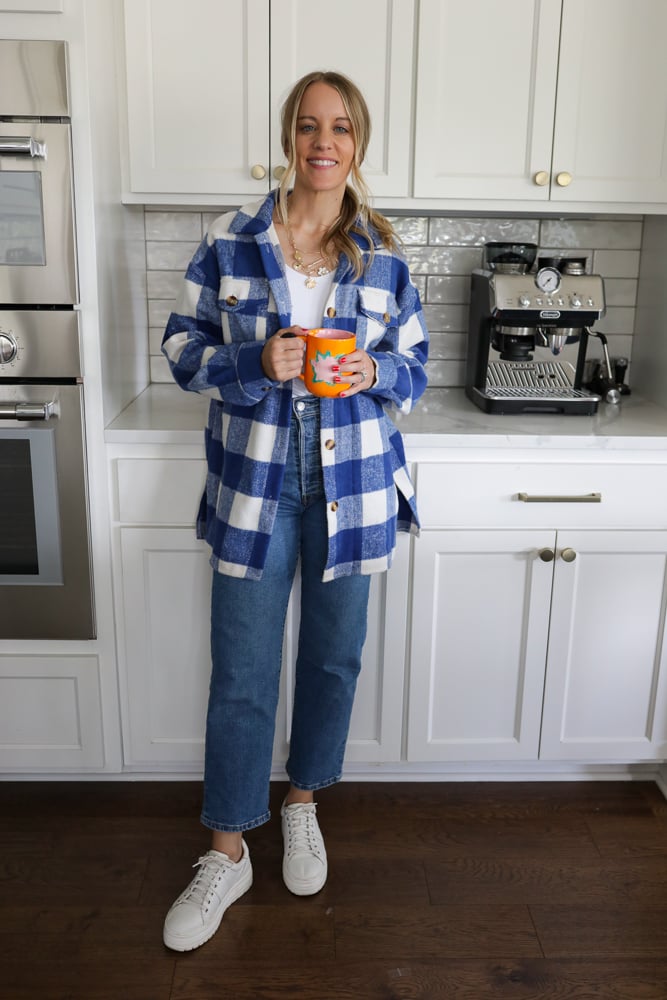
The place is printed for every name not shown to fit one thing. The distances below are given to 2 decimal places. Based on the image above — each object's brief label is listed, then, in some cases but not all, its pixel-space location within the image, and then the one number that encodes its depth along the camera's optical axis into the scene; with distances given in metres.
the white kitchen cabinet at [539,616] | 2.02
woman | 1.58
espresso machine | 2.12
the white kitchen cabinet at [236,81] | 2.02
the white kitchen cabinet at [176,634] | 1.98
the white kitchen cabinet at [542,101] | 2.05
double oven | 1.74
